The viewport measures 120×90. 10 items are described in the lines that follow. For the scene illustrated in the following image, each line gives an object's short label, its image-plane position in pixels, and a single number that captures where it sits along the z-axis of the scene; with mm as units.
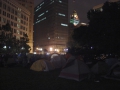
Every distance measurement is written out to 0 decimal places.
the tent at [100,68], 10350
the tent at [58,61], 13511
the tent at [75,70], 8041
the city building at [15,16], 44839
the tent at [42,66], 11199
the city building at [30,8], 64694
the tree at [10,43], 29332
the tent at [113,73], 8622
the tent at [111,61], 12994
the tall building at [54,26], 83963
